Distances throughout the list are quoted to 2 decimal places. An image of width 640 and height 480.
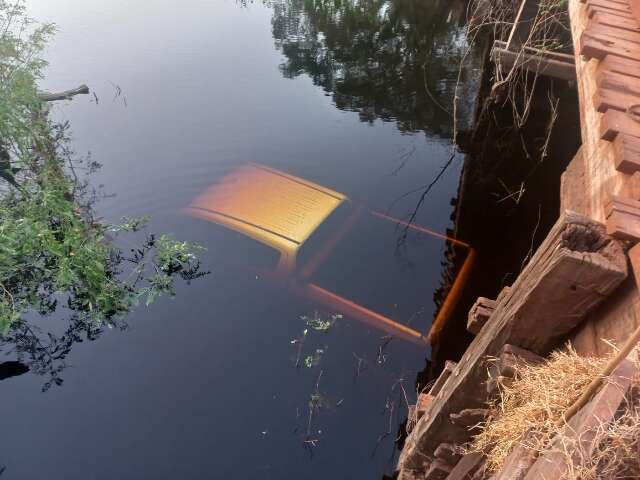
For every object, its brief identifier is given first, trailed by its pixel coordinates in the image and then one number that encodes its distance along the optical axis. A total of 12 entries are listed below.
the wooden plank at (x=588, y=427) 1.37
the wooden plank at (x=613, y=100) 2.20
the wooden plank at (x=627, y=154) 1.88
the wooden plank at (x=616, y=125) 2.04
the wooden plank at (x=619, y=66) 2.40
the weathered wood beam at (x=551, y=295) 1.76
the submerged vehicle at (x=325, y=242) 6.47
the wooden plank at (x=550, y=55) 7.10
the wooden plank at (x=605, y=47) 2.55
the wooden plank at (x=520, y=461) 1.71
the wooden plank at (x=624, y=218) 1.65
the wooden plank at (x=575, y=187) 2.60
